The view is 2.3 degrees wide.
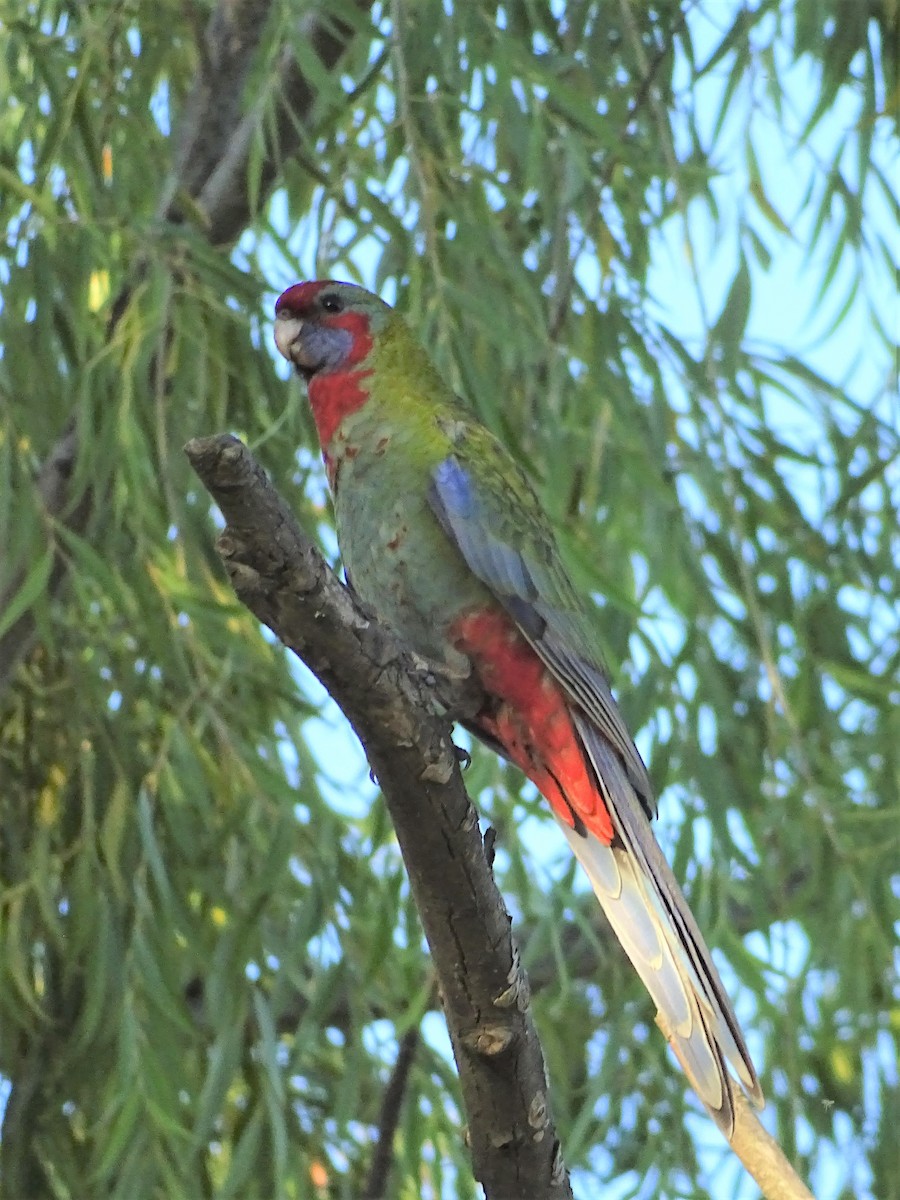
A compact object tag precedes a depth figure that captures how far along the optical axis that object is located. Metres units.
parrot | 7.78
